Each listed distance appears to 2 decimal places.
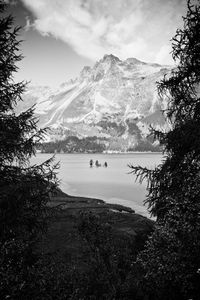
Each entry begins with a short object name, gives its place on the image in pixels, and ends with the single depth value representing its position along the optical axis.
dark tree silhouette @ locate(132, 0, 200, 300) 8.90
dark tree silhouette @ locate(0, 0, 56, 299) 9.77
